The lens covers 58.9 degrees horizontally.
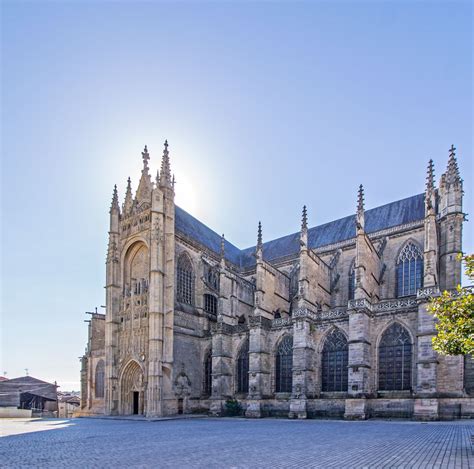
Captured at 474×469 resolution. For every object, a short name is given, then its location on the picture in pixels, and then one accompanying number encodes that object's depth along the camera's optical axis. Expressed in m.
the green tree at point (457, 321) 10.04
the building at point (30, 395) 43.25
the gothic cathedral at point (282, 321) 23.78
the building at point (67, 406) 48.28
